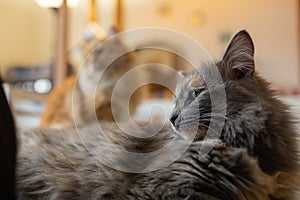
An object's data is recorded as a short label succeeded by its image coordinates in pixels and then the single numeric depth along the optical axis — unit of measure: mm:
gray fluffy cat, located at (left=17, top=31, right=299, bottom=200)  711
